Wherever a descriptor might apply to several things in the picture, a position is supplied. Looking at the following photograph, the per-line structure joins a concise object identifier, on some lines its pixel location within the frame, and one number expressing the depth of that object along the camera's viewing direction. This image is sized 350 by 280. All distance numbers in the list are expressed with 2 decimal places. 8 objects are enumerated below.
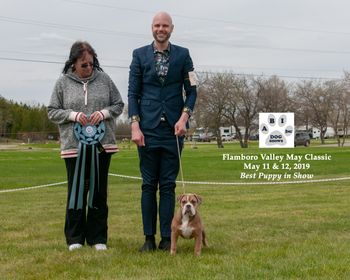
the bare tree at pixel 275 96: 73.62
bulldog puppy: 5.32
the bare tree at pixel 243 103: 71.69
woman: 5.55
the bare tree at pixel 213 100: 69.56
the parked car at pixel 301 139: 69.00
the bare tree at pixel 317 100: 72.50
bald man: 5.48
